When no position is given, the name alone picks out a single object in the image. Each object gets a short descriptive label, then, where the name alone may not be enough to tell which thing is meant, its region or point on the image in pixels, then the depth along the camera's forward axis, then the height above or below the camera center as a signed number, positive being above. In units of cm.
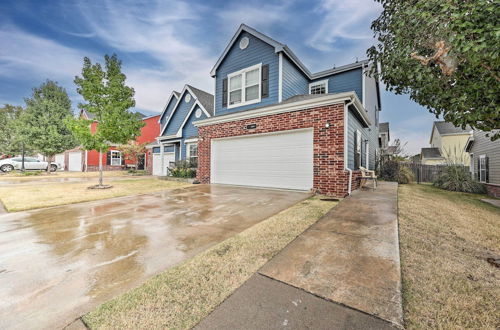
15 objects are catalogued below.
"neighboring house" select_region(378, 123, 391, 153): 1989 +360
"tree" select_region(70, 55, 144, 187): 874 +292
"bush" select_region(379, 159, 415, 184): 1218 -28
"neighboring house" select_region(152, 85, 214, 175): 1414 +320
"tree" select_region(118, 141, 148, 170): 2031 +166
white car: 1964 +6
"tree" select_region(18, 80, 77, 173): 1666 +373
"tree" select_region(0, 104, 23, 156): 2478 +330
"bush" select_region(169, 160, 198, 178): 1210 -19
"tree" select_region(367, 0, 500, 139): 213 +151
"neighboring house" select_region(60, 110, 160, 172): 2238 +88
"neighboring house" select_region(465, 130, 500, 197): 900 +47
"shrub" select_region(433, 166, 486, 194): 986 -66
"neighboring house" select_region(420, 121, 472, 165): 2452 +371
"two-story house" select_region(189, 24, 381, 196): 670 +178
